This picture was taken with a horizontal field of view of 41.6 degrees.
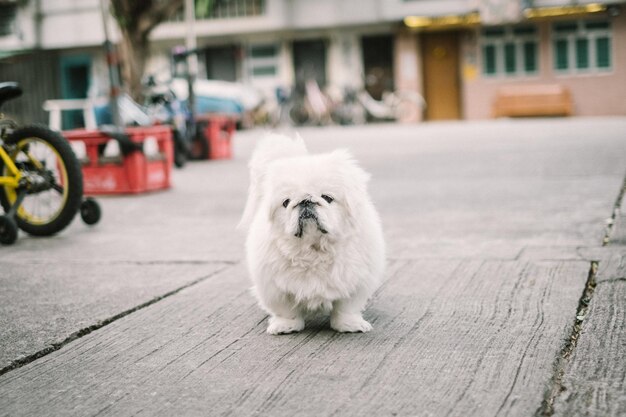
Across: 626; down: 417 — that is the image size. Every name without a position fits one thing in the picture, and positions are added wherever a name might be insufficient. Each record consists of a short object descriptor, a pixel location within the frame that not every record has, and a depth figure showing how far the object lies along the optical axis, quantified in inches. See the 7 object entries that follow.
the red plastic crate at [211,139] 535.8
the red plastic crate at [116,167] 361.1
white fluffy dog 134.3
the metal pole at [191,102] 525.8
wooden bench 996.6
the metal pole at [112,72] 378.3
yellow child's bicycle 245.8
